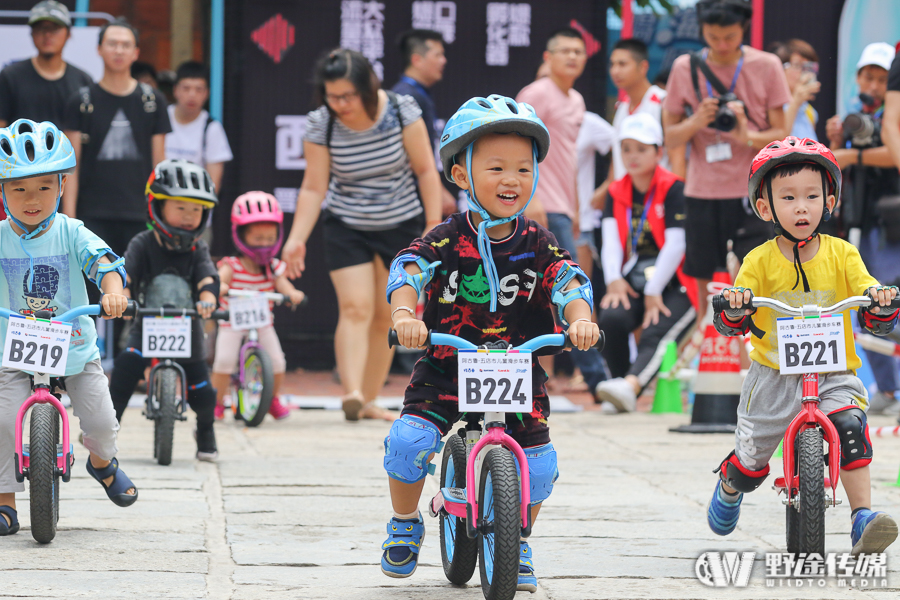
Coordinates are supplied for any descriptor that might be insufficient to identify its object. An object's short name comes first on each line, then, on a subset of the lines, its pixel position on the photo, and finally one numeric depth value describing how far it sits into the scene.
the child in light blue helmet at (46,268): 8.85
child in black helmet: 12.31
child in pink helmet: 16.14
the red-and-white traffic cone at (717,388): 14.94
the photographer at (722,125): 14.53
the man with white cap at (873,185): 15.42
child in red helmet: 8.27
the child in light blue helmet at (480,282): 7.46
